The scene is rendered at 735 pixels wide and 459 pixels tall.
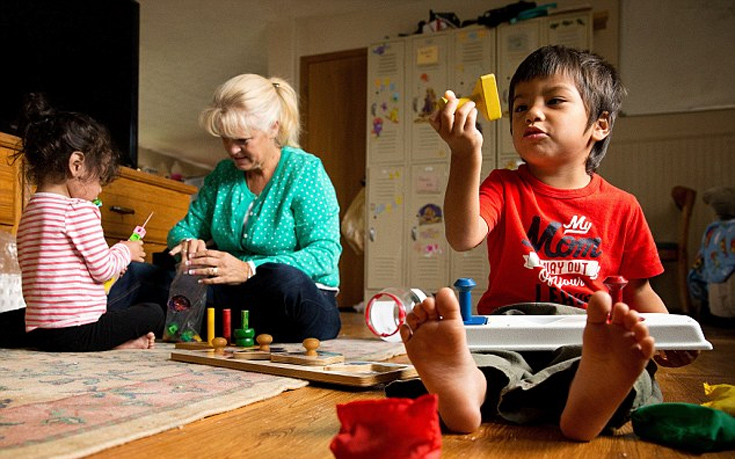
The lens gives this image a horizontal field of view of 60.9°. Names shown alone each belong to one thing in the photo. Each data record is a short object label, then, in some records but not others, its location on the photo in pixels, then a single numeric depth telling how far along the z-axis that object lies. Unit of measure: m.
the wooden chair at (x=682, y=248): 3.32
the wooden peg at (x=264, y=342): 1.22
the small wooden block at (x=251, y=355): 1.16
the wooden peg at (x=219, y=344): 1.25
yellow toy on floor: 0.72
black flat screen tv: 2.25
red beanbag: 0.50
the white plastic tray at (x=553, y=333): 0.74
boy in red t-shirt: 0.74
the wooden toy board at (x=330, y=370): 0.97
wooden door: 4.05
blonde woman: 1.62
